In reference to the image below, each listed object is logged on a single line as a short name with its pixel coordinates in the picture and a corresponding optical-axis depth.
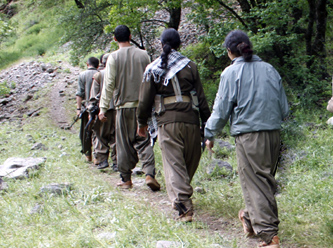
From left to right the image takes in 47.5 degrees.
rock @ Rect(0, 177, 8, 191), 5.56
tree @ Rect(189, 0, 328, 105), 7.96
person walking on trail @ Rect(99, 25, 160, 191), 5.11
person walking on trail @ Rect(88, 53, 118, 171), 6.75
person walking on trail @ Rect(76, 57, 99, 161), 7.50
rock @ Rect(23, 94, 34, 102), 16.26
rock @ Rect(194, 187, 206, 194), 4.96
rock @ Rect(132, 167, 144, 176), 6.26
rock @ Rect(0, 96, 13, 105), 16.47
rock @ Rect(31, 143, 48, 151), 8.96
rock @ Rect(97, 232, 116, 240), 3.36
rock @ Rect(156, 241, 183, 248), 3.02
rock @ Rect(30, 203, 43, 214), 4.31
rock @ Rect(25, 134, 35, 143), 10.35
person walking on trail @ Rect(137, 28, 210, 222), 3.90
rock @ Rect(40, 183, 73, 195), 4.91
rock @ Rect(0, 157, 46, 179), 6.13
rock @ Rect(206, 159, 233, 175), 5.84
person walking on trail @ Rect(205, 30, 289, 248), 3.11
